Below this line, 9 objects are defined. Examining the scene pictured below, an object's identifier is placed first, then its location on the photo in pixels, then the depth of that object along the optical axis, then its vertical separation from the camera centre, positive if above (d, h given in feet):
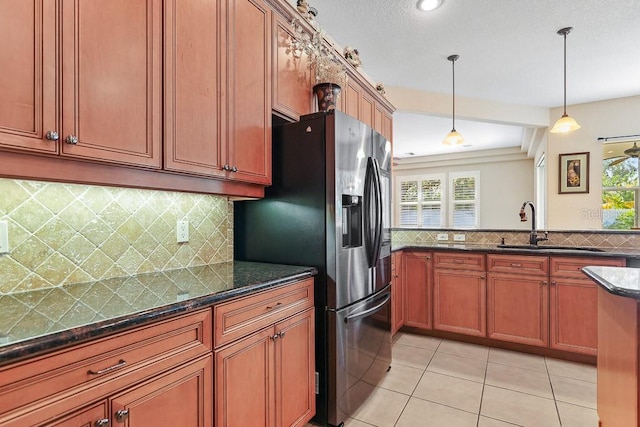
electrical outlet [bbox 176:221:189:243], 6.01 -0.37
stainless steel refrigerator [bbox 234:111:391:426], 5.99 -0.43
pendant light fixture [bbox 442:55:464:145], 11.57 +2.56
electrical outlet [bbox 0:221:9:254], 3.90 -0.30
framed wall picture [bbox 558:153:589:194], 13.65 +1.61
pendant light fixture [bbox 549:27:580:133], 9.89 +2.61
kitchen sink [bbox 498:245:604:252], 10.51 -1.18
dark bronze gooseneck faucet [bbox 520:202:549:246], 11.04 -0.82
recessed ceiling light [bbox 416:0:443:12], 7.54 +4.80
